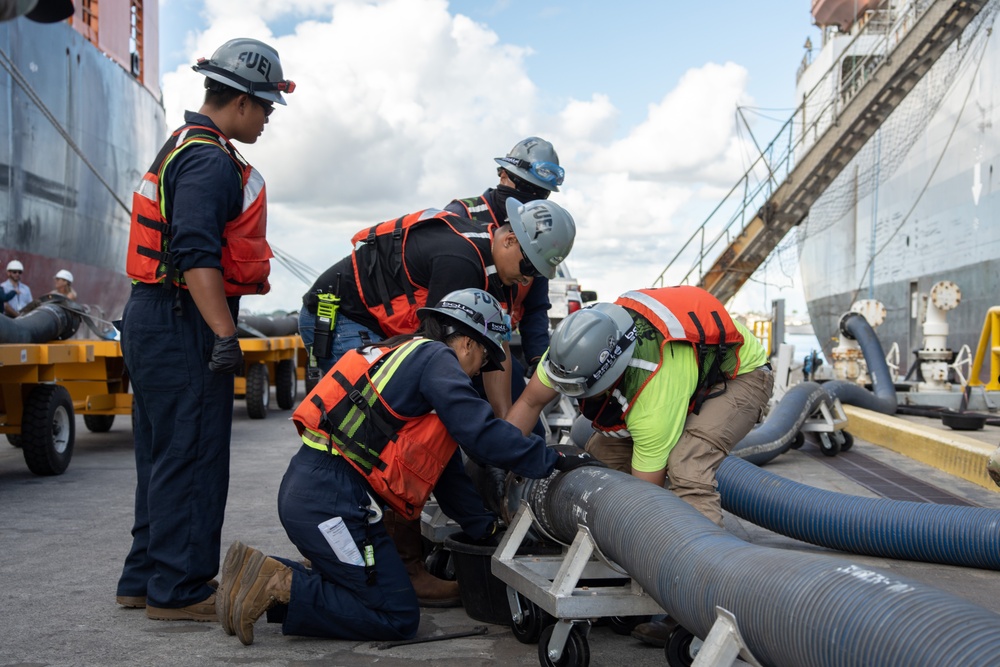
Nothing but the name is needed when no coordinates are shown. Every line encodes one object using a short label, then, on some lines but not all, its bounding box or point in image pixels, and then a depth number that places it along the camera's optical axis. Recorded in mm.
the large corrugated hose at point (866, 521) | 4465
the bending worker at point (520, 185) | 4648
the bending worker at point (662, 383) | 3531
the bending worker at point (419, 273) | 4020
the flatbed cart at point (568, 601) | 3047
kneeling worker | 3346
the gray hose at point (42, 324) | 7039
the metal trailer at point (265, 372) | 11394
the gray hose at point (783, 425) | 7645
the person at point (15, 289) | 12102
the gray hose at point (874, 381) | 10062
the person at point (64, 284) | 12445
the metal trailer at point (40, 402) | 6883
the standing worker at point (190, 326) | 3576
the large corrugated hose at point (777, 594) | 2004
